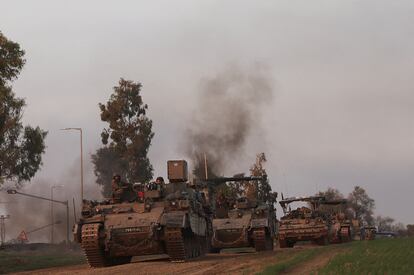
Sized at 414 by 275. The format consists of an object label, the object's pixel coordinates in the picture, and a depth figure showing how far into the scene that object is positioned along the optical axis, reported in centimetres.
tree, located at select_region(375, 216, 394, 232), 15912
